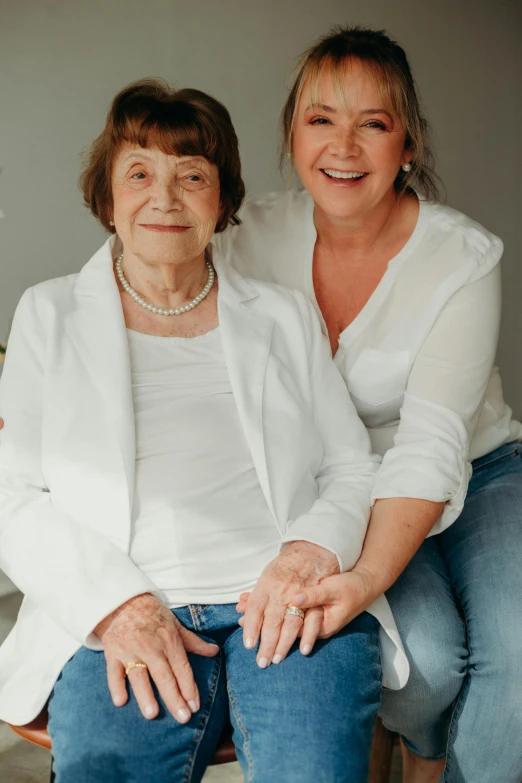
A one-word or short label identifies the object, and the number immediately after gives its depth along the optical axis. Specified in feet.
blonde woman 5.85
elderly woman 4.82
